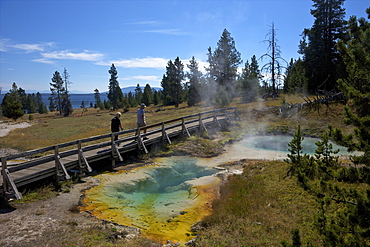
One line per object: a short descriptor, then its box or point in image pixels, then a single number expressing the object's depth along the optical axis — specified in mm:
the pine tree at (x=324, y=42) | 36250
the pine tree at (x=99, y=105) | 87338
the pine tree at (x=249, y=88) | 39594
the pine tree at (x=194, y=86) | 57422
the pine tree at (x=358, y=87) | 4391
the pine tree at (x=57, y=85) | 75500
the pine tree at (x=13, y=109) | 49697
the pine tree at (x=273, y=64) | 29609
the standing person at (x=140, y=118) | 15969
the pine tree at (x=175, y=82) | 63344
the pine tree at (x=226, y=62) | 51500
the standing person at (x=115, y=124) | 14453
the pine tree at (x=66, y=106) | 71562
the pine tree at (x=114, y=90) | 76688
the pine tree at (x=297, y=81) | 32875
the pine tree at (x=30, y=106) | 107550
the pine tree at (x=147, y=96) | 82062
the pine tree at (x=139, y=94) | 92344
